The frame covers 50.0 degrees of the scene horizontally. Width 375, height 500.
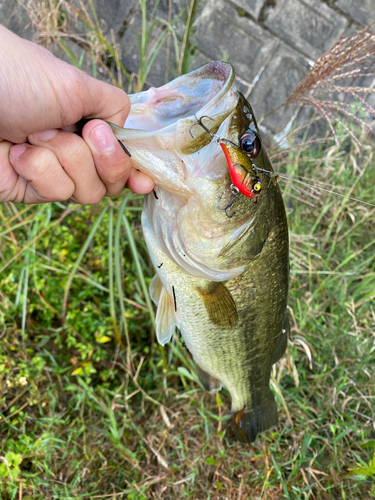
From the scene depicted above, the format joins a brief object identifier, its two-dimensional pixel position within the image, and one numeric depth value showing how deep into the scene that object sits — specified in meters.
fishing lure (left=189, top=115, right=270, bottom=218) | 0.20
